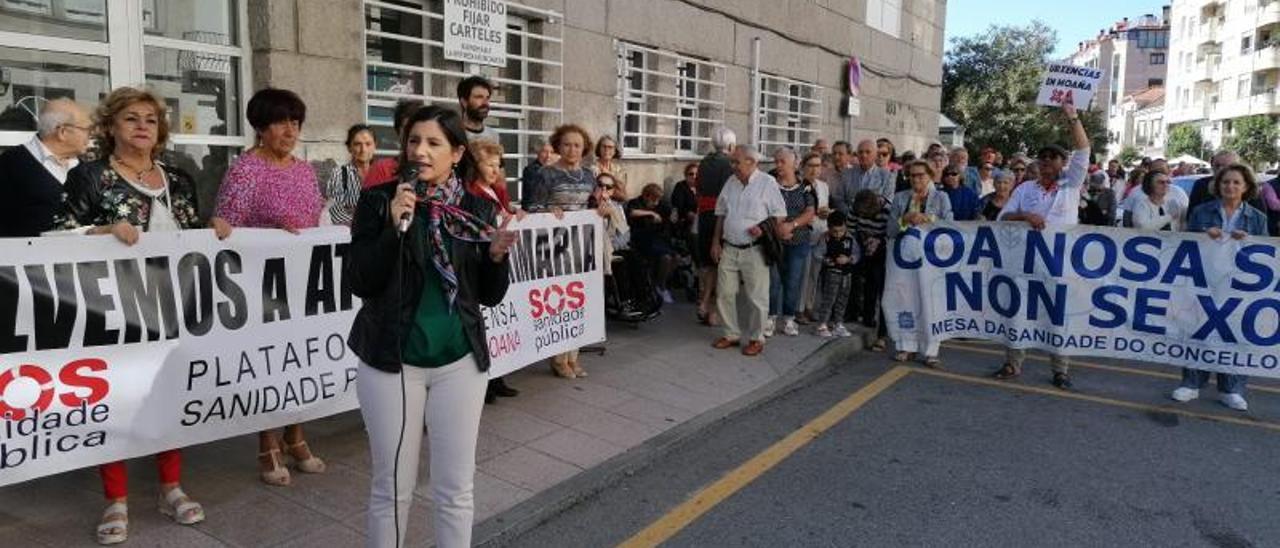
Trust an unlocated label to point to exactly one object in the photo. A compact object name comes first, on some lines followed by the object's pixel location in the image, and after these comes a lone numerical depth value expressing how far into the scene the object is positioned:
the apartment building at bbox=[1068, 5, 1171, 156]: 105.00
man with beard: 5.83
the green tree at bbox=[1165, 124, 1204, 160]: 63.53
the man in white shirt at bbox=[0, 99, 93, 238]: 4.24
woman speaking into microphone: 2.82
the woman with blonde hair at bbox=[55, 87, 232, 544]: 3.73
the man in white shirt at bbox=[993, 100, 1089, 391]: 7.05
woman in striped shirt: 5.66
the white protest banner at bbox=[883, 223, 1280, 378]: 6.69
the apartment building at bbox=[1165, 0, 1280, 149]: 62.32
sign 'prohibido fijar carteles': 7.41
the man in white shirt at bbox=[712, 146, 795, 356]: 7.54
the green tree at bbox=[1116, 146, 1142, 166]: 67.34
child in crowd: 8.34
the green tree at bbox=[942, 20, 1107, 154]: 29.14
